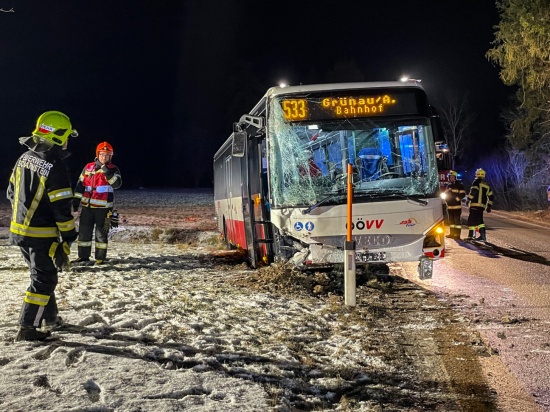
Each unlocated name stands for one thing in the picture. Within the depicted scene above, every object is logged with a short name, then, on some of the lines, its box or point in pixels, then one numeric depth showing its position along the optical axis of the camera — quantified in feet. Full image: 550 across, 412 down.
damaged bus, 25.93
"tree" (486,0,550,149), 65.62
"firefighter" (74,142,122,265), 32.50
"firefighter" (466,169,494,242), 46.42
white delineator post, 23.13
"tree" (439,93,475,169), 176.35
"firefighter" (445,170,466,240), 49.52
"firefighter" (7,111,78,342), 16.57
